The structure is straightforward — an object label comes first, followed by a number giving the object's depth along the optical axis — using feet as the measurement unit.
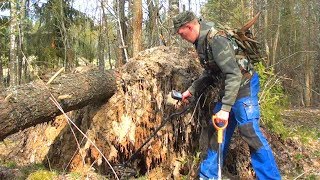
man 12.28
